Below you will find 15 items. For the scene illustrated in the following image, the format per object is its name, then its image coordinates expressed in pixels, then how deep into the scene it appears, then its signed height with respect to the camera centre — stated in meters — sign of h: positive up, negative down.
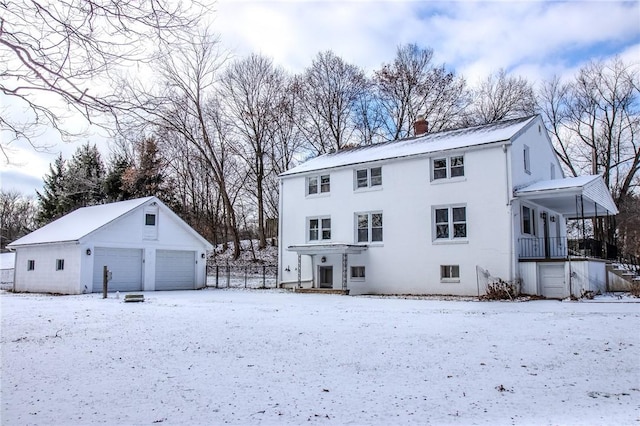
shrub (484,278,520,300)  16.72 -1.24
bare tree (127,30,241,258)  29.91 +8.20
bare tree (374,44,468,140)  34.47 +11.76
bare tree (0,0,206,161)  5.36 +2.41
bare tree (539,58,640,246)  30.86 +8.56
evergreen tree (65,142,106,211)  37.69 +6.90
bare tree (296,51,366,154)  35.22 +11.56
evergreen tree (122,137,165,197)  36.06 +6.07
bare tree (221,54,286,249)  32.81 +10.34
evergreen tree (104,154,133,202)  37.88 +5.76
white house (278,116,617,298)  17.70 +1.64
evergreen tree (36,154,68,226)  38.97 +4.77
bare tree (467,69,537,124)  32.94 +10.51
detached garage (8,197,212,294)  21.29 +0.23
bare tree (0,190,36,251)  47.66 +4.22
